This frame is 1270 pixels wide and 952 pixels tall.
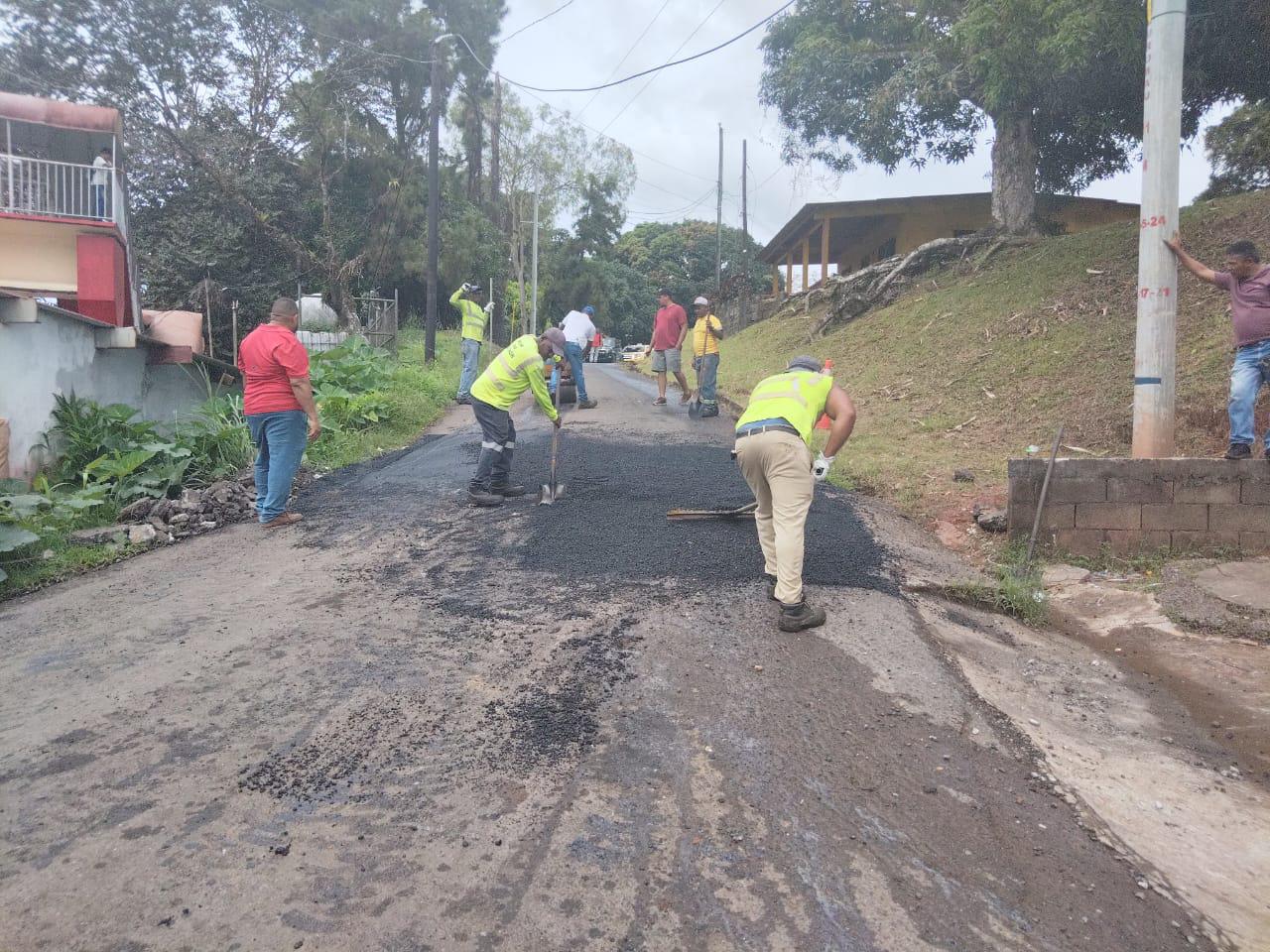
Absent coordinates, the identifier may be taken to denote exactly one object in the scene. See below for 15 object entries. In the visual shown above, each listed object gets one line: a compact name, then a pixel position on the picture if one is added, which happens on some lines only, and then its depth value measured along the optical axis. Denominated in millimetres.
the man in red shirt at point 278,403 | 6625
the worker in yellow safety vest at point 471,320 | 11878
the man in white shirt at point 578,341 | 12445
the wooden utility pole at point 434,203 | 18172
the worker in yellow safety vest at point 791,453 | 4535
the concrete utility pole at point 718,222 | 38469
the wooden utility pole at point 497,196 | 31755
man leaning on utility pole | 5645
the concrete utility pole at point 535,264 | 30844
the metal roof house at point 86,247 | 10367
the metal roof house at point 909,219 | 22767
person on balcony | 12281
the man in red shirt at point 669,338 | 12008
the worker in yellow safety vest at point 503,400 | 7062
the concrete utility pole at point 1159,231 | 6023
